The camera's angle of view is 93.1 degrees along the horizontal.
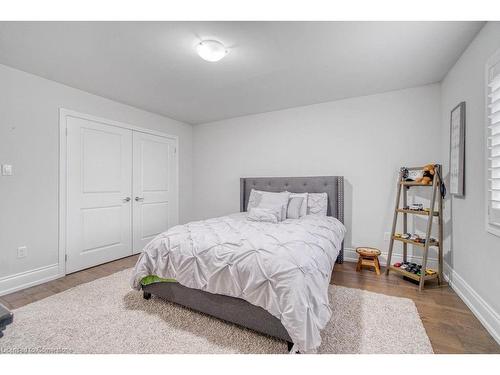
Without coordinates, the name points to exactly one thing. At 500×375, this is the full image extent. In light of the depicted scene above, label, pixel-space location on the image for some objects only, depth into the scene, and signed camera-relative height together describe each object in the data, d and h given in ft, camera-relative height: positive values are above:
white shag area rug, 5.07 -3.52
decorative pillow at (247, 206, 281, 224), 9.29 -1.19
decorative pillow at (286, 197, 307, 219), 10.14 -0.96
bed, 4.89 -2.40
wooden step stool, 9.45 -2.96
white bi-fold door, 9.81 -0.33
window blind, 5.41 +0.97
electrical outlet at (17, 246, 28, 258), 8.23 -2.43
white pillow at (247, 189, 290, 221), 10.20 -0.70
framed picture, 7.10 +1.13
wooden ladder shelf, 8.05 -1.71
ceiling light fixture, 6.34 +3.68
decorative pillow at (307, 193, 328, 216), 10.49 -0.85
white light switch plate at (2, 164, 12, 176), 7.83 +0.41
